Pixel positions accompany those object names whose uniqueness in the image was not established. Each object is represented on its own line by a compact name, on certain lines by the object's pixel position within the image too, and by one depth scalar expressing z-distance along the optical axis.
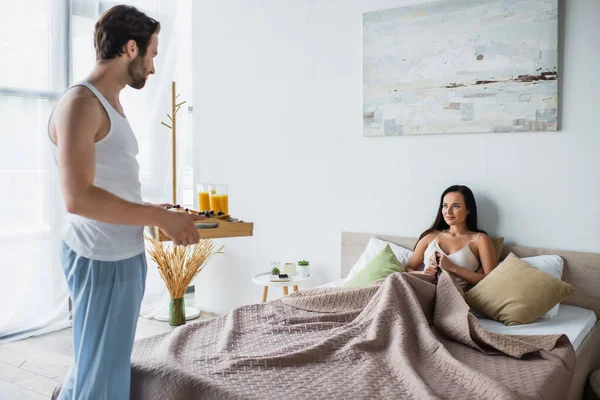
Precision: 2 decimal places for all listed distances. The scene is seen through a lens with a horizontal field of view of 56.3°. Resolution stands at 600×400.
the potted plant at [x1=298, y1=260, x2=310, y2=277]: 3.72
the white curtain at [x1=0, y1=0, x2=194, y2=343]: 3.76
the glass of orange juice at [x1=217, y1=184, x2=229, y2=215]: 2.06
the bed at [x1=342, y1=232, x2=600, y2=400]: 2.48
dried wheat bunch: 4.06
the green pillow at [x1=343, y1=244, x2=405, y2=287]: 3.08
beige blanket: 1.86
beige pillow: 2.64
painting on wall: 2.99
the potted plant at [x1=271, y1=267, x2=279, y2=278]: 3.71
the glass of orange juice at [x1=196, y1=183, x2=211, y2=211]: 2.18
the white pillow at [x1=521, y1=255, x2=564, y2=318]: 2.88
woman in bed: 2.93
